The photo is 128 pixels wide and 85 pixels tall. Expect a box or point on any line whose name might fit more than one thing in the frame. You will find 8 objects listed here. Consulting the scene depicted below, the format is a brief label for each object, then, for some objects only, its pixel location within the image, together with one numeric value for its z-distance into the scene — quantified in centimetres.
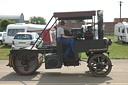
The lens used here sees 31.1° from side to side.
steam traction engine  833
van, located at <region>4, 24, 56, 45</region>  2444
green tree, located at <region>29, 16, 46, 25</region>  10731
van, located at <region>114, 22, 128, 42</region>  2763
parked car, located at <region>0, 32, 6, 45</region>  2856
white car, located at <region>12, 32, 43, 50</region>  1728
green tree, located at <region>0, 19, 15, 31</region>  5925
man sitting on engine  834
